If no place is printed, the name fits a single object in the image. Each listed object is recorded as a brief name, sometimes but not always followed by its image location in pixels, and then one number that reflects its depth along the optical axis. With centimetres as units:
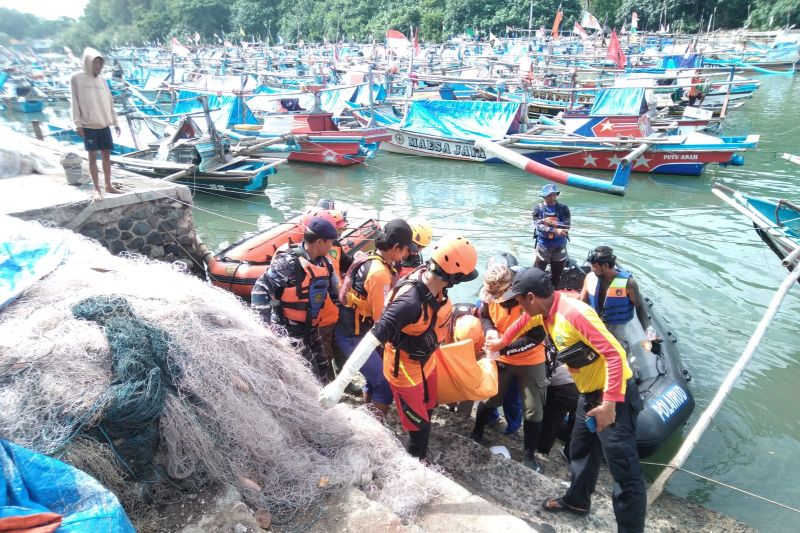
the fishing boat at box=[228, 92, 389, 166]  1755
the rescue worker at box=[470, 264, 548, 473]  419
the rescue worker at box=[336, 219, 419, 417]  399
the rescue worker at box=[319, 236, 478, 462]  314
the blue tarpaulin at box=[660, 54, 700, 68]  3064
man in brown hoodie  587
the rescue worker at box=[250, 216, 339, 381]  409
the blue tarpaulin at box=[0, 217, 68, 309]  336
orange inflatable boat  694
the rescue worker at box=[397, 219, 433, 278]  451
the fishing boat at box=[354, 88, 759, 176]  1553
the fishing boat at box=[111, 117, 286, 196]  1321
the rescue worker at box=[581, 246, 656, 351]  510
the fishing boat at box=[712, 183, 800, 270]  699
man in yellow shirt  314
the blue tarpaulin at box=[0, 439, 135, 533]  207
